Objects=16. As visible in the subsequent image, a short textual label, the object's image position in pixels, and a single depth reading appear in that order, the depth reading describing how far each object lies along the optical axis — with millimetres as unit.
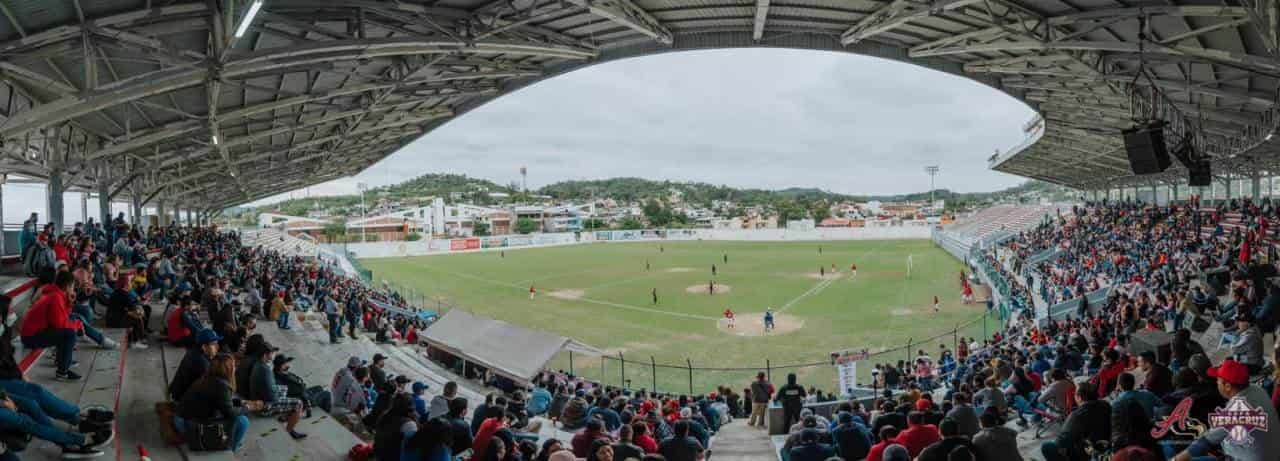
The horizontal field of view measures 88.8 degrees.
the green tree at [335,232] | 79350
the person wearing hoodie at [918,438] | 5500
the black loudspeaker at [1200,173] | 15827
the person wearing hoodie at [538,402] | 11016
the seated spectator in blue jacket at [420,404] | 7498
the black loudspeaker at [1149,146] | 11750
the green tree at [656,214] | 113094
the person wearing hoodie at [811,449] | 5918
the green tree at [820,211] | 123862
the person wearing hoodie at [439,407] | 8070
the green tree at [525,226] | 103062
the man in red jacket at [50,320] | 6527
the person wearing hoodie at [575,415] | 8870
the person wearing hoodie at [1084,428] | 5121
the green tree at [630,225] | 100875
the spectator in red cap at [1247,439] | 3838
